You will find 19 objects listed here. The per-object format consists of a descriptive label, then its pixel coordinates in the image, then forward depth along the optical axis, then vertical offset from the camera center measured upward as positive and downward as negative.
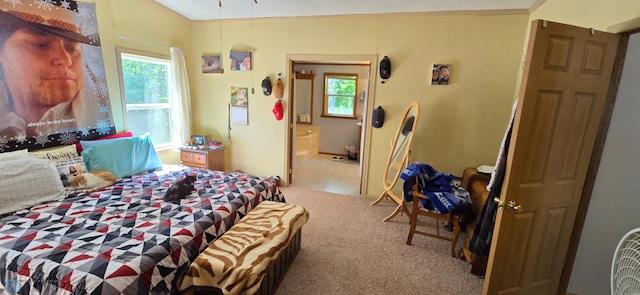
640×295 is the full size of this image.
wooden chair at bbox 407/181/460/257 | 2.55 -1.08
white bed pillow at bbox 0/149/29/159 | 2.17 -0.55
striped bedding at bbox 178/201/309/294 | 1.58 -1.00
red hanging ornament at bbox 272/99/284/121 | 4.02 -0.19
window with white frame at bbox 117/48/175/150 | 3.42 -0.03
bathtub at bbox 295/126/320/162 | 6.00 -1.01
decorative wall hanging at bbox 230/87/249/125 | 4.21 -0.15
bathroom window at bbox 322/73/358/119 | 6.25 +0.10
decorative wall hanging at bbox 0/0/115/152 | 2.36 +0.03
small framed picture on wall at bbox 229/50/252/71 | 4.06 +0.53
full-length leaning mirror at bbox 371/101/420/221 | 3.25 -0.65
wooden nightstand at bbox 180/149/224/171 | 4.02 -0.96
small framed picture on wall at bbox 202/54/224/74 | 4.21 +0.48
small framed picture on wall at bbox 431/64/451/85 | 3.35 +0.37
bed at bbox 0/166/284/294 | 1.38 -0.90
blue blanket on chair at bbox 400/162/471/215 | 2.51 -0.87
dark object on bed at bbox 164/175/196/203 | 2.24 -0.81
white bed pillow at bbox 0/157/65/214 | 1.98 -0.73
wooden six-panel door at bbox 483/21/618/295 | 1.44 -0.23
